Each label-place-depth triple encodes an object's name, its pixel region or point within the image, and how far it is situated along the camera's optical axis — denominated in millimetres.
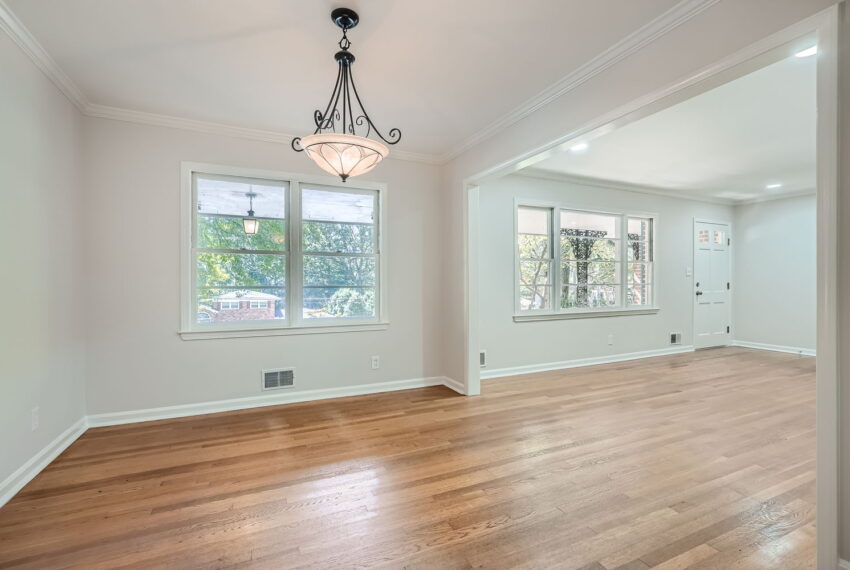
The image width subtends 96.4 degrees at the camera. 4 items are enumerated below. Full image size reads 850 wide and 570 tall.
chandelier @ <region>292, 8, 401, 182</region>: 2051
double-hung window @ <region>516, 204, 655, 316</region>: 5234
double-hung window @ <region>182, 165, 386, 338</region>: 3602
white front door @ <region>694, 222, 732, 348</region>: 6609
